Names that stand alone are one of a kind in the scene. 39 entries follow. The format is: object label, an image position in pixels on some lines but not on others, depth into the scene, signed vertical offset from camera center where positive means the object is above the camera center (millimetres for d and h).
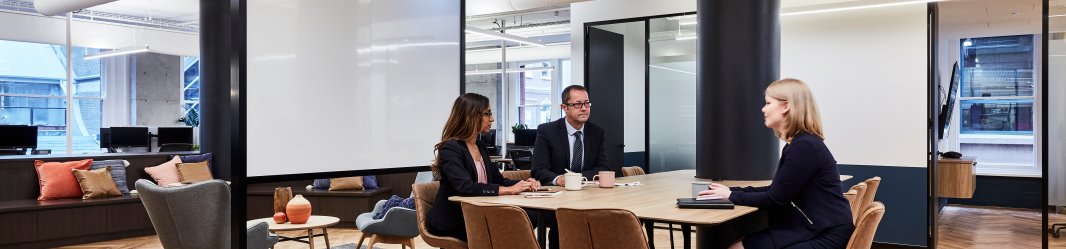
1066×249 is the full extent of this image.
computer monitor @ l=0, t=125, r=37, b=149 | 9344 -216
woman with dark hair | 3717 -249
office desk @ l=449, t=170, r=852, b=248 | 2805 -376
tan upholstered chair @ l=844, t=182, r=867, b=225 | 4098 -460
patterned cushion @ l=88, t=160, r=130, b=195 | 8273 -586
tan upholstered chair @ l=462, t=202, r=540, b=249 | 3059 -458
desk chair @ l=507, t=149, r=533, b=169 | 12461 -673
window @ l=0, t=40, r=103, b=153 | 14836 +558
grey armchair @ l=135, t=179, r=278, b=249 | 4348 -554
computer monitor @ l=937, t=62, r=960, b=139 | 8672 +235
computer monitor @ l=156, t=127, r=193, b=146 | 11242 -240
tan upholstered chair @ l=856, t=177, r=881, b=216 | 4328 -427
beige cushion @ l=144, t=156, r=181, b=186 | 8688 -638
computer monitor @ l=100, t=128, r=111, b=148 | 11188 -280
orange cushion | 7742 -636
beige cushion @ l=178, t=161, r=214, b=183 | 8758 -633
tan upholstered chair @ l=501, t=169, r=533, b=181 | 4882 -374
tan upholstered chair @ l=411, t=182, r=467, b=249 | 3789 -483
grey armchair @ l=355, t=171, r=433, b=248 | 5797 -845
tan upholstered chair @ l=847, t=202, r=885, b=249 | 2990 -444
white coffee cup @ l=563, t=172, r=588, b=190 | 3908 -331
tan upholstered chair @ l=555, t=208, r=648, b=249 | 2736 -419
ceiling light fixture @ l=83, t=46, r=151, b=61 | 12750 +1190
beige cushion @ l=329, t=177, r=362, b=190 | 8844 -775
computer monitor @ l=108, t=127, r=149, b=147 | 10883 -256
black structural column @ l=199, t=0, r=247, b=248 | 3877 +80
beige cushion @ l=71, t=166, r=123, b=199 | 7895 -682
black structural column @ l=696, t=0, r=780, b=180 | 5062 +218
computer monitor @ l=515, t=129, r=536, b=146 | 13578 -347
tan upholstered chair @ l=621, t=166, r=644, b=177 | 5766 -419
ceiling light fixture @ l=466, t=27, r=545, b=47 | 11125 +1286
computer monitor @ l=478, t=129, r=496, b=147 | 12480 -345
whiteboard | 4086 +224
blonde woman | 3072 -298
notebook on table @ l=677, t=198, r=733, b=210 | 3105 -363
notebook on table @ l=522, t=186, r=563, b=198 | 3596 -369
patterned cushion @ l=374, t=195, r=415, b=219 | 6125 -702
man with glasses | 4644 -172
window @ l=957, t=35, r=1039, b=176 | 11891 +238
